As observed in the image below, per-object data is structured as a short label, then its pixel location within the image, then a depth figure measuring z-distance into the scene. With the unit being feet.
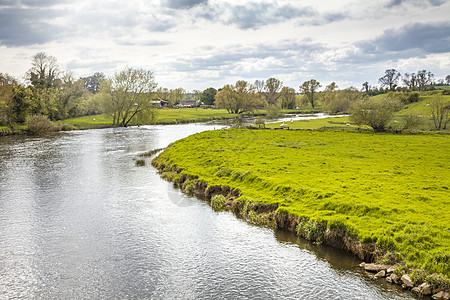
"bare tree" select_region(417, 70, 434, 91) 479.41
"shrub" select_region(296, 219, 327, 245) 49.52
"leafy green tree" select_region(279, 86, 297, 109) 541.99
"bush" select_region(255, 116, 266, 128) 203.82
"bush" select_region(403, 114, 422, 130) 147.02
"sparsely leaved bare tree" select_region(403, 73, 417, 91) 472.19
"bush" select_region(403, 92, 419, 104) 299.38
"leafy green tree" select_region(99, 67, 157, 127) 263.49
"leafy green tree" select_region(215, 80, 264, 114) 406.21
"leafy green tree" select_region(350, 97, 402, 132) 146.20
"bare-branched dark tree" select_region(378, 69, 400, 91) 545.03
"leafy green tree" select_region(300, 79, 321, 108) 559.38
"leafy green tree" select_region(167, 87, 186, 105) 619.09
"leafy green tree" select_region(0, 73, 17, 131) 210.59
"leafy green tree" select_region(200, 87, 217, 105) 597.11
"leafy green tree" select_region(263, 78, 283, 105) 556.10
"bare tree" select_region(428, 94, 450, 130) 159.94
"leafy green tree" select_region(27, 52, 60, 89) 286.46
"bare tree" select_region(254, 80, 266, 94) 573.16
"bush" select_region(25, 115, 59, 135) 213.66
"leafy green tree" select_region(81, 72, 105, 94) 623.77
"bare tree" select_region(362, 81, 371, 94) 598.34
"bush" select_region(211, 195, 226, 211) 67.74
